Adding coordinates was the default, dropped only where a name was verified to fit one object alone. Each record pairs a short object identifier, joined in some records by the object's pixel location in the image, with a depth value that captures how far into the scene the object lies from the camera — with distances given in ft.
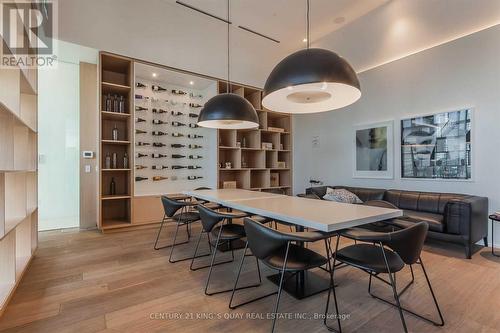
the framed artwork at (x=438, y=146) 11.93
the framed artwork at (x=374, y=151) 14.79
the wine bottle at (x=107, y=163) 13.97
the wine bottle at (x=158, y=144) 15.94
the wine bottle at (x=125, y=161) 14.69
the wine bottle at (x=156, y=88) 16.19
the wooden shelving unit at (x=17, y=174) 6.67
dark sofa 9.89
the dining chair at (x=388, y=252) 5.09
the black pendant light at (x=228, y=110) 10.26
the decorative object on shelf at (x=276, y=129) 19.87
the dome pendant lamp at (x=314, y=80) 6.08
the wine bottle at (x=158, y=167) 15.86
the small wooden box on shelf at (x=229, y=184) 17.89
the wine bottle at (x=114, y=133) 14.23
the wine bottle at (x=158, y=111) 16.06
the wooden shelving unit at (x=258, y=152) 18.42
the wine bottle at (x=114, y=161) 14.39
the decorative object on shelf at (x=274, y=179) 20.92
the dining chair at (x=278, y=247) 5.23
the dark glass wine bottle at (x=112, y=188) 14.61
